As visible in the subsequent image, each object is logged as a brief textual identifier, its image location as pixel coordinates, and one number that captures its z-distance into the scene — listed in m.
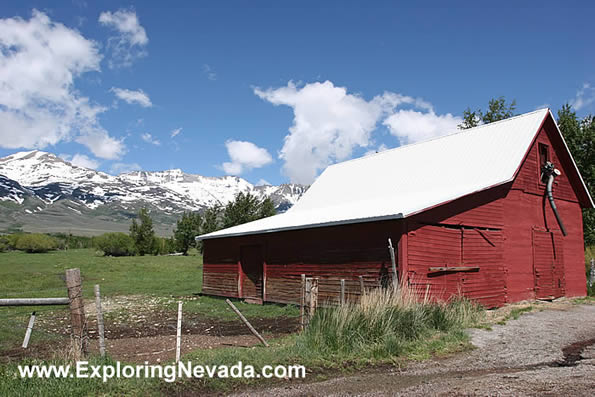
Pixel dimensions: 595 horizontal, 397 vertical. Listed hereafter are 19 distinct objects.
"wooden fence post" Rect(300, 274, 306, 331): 10.83
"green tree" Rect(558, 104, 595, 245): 36.50
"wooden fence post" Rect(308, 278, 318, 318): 10.68
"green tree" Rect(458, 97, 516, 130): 42.85
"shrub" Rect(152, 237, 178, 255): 63.86
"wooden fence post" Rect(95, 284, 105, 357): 7.92
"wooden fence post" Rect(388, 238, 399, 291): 14.23
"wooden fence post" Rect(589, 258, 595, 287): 23.84
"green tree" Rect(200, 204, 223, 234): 56.37
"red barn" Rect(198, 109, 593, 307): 15.46
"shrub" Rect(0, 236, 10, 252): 62.54
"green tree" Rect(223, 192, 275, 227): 46.34
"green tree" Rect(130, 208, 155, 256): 60.78
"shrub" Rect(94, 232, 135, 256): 61.50
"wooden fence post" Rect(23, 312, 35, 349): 8.20
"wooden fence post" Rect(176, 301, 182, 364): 8.22
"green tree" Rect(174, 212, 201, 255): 62.94
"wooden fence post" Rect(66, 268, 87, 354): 7.93
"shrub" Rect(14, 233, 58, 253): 62.53
